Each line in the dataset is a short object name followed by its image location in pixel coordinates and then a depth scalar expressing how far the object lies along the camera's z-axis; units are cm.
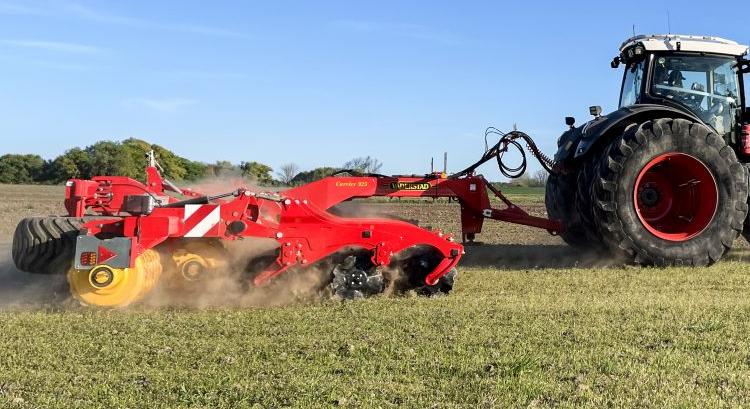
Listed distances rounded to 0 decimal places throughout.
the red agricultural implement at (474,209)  557
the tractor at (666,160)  742
